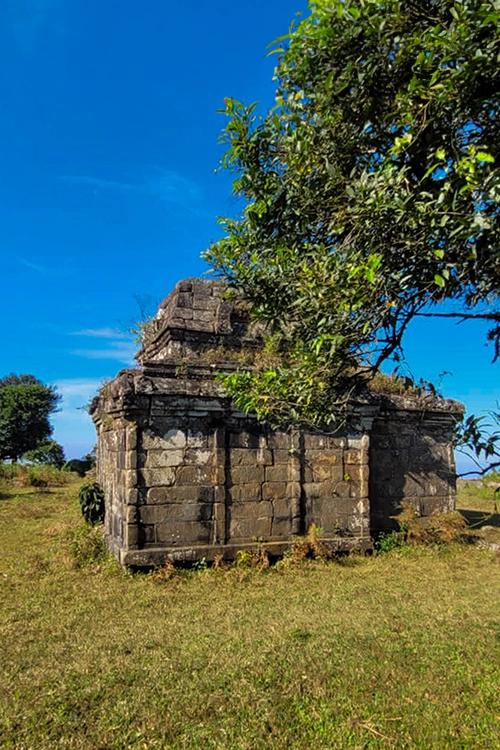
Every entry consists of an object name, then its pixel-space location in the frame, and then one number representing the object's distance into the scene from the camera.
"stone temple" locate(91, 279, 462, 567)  7.96
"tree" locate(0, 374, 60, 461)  36.00
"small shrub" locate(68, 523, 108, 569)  8.28
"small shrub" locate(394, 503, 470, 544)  9.73
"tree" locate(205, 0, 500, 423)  2.45
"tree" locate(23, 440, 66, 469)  29.20
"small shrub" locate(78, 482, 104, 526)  10.16
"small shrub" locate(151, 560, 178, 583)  7.46
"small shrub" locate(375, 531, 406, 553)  9.39
